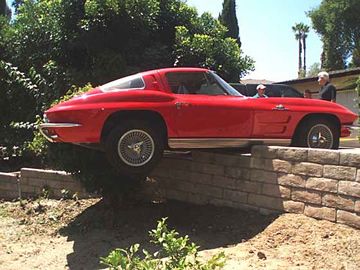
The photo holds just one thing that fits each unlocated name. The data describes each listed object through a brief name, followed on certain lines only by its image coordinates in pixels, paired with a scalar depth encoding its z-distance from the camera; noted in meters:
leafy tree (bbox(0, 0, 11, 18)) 20.72
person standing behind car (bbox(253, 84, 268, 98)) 10.37
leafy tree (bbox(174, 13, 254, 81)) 11.91
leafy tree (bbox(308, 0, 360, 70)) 39.50
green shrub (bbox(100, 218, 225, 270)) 3.76
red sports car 6.69
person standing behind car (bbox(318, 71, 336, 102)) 9.73
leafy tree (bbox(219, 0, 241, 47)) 32.84
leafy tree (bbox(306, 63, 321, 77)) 54.29
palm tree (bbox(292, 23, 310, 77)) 67.44
